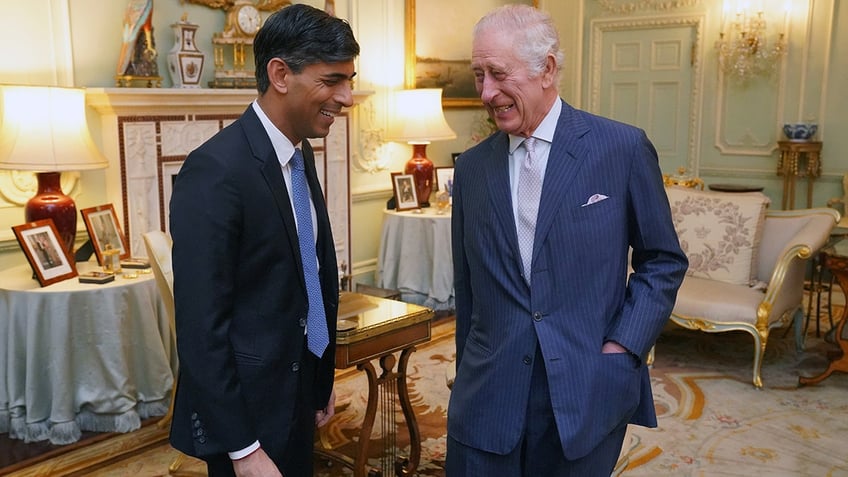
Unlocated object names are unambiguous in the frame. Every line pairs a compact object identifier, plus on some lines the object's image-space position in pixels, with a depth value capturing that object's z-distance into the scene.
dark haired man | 1.46
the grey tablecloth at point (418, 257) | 5.88
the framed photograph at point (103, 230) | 3.95
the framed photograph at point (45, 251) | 3.56
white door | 7.43
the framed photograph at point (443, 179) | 6.62
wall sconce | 6.80
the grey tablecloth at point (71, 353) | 3.52
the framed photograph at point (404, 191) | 6.14
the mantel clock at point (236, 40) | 4.89
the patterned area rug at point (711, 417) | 3.37
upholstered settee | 4.34
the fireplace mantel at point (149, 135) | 4.33
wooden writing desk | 2.82
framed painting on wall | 6.47
